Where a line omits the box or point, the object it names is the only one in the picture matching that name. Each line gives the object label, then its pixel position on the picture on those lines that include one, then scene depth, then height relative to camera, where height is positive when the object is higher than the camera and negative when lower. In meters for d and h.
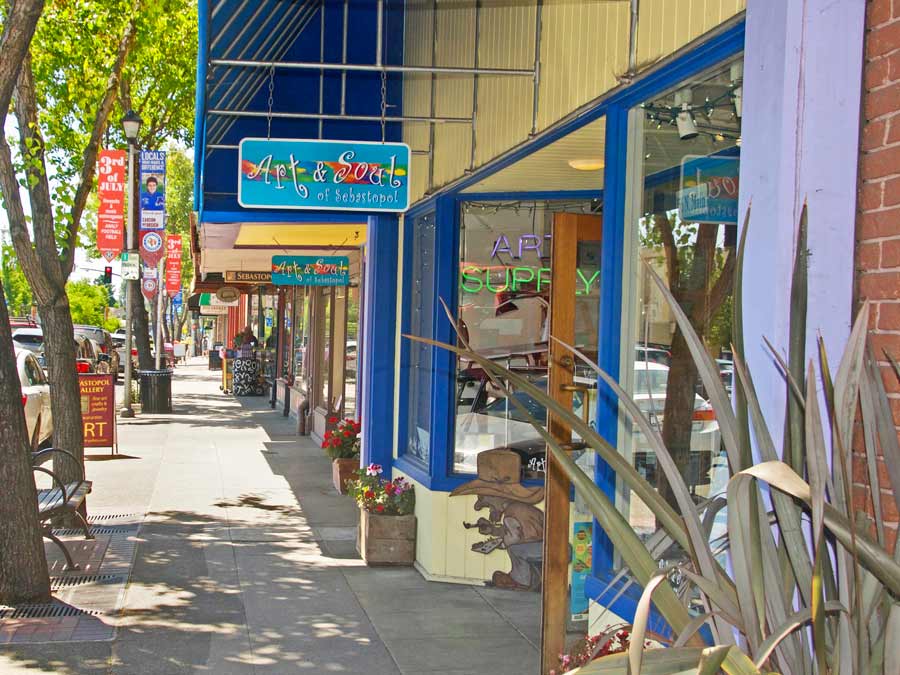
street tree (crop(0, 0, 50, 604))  6.43 -1.14
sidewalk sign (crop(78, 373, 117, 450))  13.10 -1.42
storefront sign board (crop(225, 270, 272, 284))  20.72 +0.51
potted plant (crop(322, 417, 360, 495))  11.27 -1.60
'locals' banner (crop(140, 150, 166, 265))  18.00 +1.70
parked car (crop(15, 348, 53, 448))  13.63 -1.34
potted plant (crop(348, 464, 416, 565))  8.06 -1.71
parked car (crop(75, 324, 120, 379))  28.03 -1.38
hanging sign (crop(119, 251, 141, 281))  19.36 +0.61
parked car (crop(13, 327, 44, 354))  21.65 -0.89
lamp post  16.45 +1.37
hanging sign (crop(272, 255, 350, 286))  14.65 +0.49
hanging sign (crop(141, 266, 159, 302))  22.30 +0.39
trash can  20.31 -1.78
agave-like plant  2.07 -0.47
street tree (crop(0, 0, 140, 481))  8.98 +1.47
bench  7.44 -1.57
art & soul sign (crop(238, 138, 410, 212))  6.32 +0.81
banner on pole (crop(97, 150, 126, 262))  17.84 +1.70
